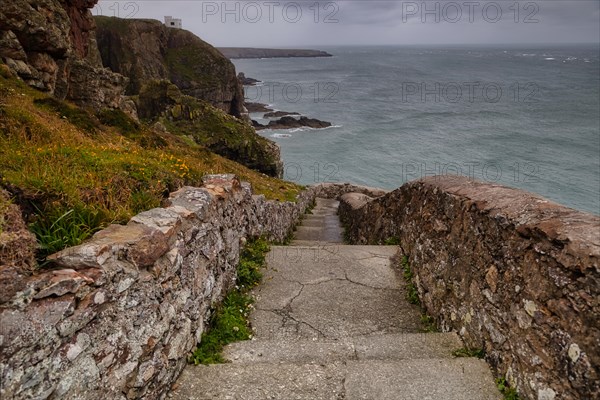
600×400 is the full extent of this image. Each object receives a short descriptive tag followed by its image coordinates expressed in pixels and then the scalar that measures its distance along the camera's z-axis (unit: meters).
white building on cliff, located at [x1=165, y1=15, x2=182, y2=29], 94.69
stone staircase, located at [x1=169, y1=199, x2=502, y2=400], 4.07
